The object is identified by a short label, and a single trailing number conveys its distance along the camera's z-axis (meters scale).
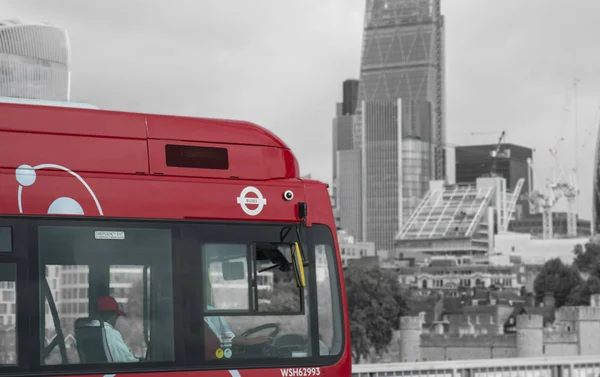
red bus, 10.70
